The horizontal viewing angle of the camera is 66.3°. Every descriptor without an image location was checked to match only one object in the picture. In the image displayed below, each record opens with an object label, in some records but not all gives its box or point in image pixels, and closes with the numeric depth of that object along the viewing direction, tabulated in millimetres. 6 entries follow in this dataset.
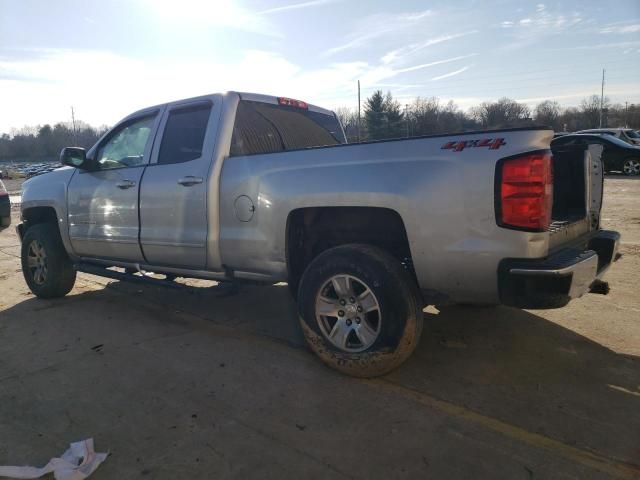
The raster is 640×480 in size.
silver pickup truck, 2742
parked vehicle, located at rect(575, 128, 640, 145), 20739
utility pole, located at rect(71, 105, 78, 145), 80312
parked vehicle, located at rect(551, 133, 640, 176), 17516
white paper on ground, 2340
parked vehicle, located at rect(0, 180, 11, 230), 12086
